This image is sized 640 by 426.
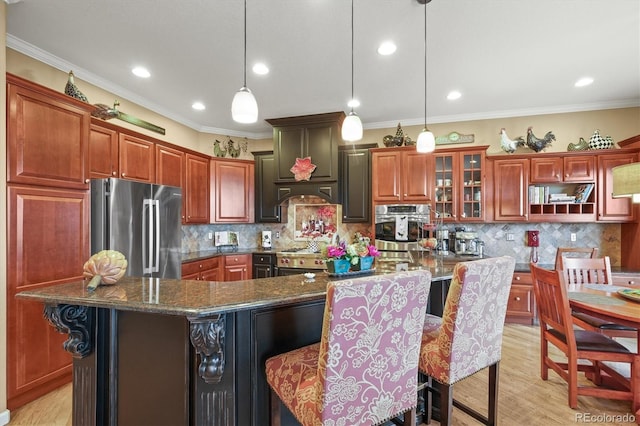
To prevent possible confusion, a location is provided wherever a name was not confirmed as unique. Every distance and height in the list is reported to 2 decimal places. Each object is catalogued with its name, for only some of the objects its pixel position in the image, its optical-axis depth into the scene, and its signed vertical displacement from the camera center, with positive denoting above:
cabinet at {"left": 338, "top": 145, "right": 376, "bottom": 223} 4.47 +0.45
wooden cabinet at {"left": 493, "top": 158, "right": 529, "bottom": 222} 4.03 +0.31
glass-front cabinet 4.14 +0.38
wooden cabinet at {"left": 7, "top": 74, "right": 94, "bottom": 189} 2.13 +0.61
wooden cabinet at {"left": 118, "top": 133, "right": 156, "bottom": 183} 3.24 +0.63
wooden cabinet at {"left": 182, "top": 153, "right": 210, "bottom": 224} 4.18 +0.35
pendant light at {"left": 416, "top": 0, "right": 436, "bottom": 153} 2.48 +0.59
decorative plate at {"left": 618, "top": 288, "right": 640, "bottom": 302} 2.11 -0.61
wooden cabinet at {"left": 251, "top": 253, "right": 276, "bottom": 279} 4.58 -0.79
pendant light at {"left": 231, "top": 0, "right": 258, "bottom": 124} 1.77 +0.64
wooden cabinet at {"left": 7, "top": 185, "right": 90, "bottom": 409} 2.13 -0.42
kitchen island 1.33 -0.65
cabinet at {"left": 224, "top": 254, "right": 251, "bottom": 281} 4.50 -0.82
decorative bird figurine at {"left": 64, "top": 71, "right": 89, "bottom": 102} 2.65 +1.10
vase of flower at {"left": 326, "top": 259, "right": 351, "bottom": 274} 1.84 -0.32
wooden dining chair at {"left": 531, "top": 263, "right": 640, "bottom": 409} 2.06 -0.97
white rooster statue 4.05 +0.94
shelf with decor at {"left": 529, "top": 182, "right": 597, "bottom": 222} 3.86 +0.13
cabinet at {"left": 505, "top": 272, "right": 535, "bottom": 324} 3.83 -1.14
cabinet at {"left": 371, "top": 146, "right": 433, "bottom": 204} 4.24 +0.54
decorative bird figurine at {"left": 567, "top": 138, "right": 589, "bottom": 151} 3.90 +0.87
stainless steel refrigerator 2.74 -0.10
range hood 4.41 +0.94
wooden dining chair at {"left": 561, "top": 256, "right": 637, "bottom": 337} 2.87 -0.57
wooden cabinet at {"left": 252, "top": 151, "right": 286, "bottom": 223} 4.87 +0.37
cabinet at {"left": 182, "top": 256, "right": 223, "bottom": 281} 3.81 -0.76
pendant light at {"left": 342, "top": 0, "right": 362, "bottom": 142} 2.12 +0.61
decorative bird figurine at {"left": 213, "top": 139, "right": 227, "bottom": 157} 4.82 +1.02
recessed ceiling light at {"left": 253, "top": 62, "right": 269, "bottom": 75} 3.01 +1.49
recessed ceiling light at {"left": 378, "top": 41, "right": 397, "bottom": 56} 2.64 +1.49
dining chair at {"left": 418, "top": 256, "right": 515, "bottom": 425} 1.52 -0.62
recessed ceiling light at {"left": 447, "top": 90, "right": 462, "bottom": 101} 3.63 +1.46
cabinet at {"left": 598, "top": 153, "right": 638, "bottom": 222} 3.70 +0.17
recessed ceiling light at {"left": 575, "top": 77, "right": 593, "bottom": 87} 3.31 +1.47
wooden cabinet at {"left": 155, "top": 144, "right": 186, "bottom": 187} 3.72 +0.63
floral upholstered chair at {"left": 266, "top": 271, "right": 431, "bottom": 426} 1.10 -0.58
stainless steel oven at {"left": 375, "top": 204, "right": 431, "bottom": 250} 4.15 -0.16
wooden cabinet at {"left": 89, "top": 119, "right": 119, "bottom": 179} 2.90 +0.63
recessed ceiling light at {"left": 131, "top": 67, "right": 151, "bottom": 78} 3.10 +1.50
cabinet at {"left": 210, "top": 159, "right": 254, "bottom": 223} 4.68 +0.36
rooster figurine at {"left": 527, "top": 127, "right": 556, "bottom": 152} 3.95 +0.94
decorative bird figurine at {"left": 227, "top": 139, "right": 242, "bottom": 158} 4.93 +1.04
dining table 1.84 -0.63
